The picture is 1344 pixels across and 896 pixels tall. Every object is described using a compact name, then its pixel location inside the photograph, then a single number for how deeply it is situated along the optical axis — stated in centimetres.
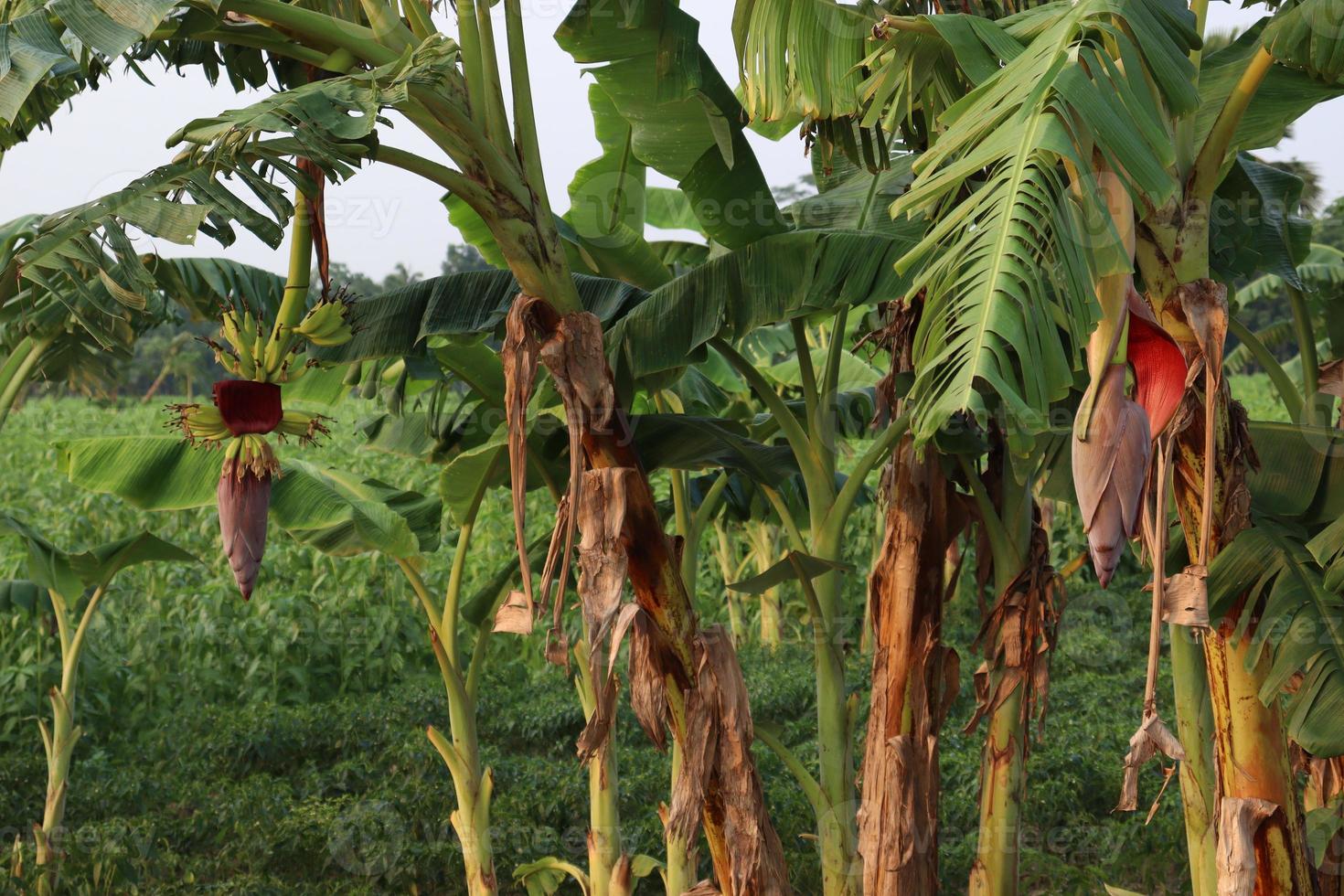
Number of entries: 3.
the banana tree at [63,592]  744
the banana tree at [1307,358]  654
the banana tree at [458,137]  557
